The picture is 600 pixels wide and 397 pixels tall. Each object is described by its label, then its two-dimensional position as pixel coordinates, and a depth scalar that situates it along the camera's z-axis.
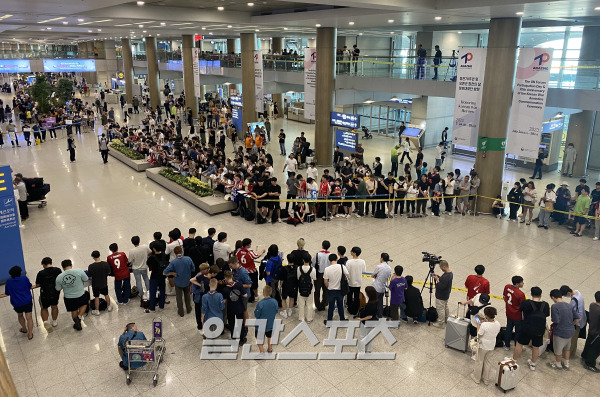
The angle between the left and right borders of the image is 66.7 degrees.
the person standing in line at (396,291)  7.85
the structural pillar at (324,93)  20.12
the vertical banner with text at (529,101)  13.26
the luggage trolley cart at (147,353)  6.54
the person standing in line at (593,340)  6.95
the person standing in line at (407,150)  21.19
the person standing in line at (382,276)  8.00
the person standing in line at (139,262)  8.59
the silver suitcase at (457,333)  7.37
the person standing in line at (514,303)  7.22
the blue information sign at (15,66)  38.34
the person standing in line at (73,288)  7.83
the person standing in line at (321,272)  8.41
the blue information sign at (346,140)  18.62
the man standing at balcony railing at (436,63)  18.78
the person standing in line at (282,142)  23.01
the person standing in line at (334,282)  7.80
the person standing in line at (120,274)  8.55
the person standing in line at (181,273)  8.18
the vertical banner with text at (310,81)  20.61
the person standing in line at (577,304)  7.02
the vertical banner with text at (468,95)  14.49
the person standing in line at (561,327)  6.93
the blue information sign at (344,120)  19.02
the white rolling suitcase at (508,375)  6.47
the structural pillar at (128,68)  41.31
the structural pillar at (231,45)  42.66
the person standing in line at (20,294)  7.53
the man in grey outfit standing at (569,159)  19.50
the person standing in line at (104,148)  20.86
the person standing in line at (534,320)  6.88
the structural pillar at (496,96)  13.73
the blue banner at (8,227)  9.51
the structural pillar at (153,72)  36.59
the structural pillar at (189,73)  30.72
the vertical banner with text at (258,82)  23.09
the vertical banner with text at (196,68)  26.57
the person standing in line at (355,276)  8.07
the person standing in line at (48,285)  7.81
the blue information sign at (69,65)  40.25
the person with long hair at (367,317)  7.04
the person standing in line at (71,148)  21.05
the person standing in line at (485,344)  6.51
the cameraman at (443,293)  7.84
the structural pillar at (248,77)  24.97
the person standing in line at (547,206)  13.16
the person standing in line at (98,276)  8.25
